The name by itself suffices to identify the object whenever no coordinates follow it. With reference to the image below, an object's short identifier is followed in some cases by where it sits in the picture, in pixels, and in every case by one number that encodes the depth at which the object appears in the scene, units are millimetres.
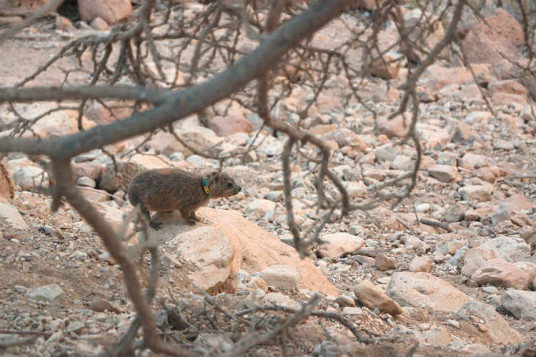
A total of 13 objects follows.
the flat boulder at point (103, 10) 29844
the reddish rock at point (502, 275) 11500
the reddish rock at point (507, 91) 24016
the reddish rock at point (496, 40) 28625
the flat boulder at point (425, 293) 10203
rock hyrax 10344
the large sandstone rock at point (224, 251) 9062
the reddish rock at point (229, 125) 20437
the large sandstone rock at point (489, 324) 9055
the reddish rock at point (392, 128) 20266
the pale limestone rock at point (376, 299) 9172
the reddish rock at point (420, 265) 12336
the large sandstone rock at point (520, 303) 10297
